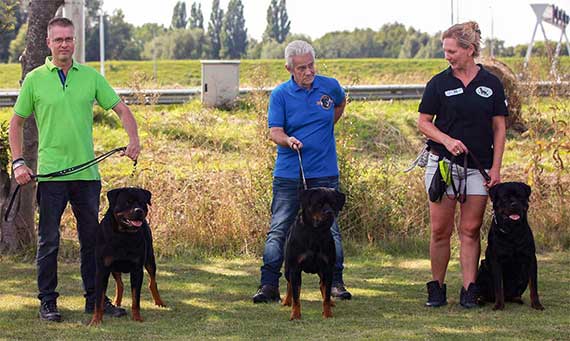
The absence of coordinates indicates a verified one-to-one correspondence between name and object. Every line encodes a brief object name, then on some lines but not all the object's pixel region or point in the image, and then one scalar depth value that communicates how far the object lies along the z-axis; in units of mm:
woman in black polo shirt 6766
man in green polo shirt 6488
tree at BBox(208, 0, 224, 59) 56875
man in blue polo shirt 6996
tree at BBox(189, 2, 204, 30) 73525
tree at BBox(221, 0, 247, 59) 57438
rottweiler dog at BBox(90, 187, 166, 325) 6422
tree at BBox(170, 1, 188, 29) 73875
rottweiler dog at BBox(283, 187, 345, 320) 6539
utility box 17578
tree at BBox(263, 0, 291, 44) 53781
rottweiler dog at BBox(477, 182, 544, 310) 6664
